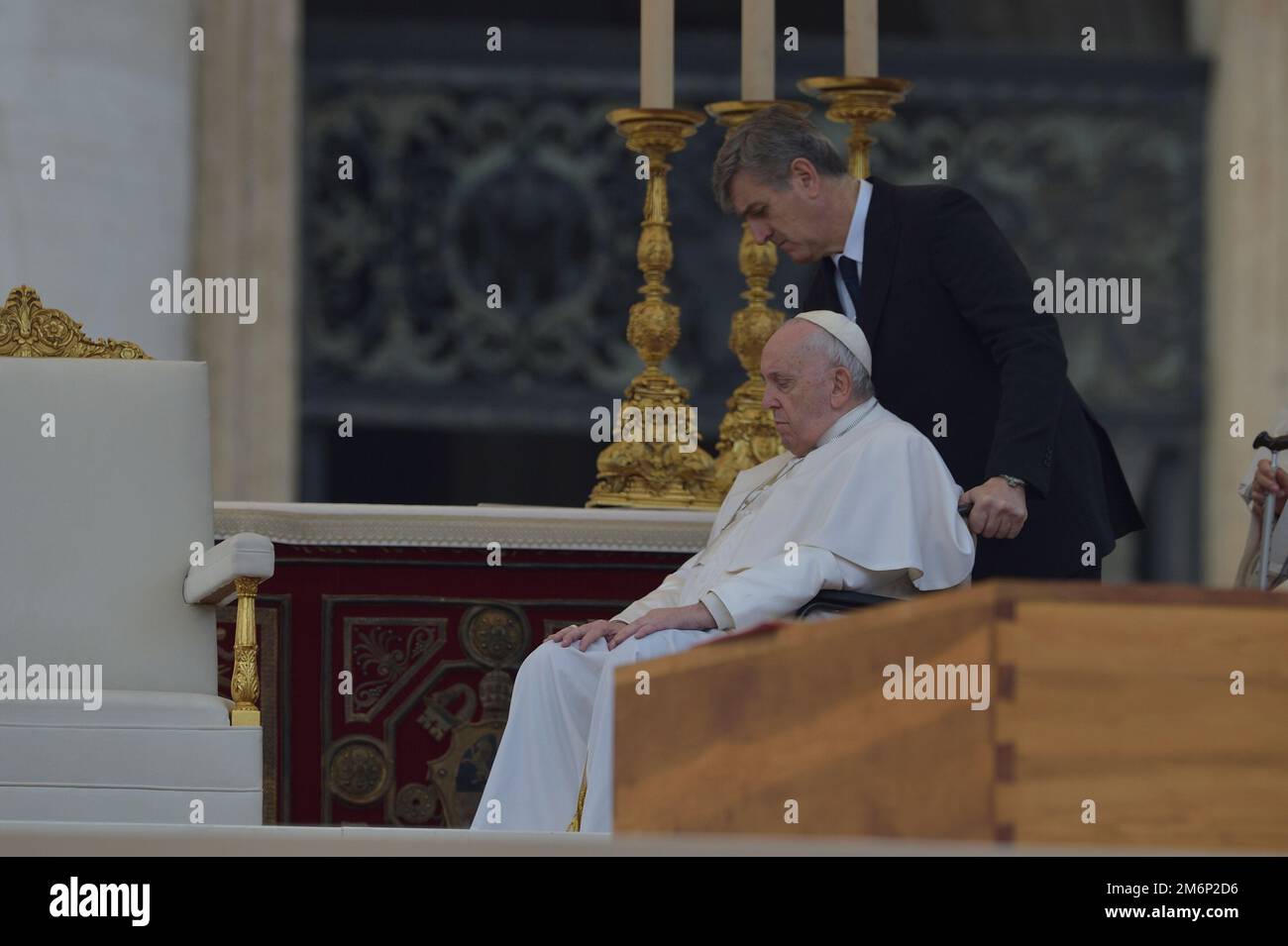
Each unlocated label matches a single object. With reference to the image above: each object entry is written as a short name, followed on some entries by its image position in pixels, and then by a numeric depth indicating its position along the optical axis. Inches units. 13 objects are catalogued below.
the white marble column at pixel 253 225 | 798.5
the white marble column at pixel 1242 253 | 850.8
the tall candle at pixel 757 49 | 485.1
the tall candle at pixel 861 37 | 480.1
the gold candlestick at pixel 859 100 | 480.1
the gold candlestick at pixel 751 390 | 505.0
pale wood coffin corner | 216.5
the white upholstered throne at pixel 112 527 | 412.8
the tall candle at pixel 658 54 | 475.2
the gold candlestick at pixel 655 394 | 490.0
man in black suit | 392.8
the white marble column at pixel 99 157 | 692.1
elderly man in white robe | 375.6
